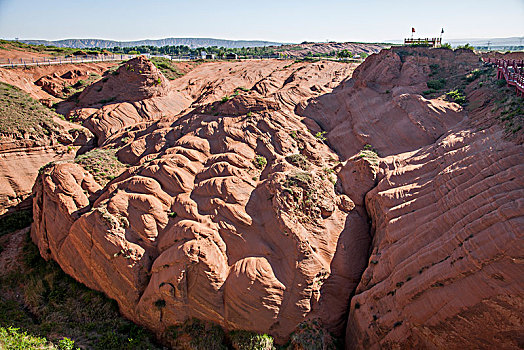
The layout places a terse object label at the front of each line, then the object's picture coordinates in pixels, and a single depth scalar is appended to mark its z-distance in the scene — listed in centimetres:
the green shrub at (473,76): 2364
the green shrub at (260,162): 2036
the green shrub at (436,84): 2420
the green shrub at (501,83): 2027
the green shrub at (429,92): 2364
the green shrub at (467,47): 2794
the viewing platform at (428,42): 3003
